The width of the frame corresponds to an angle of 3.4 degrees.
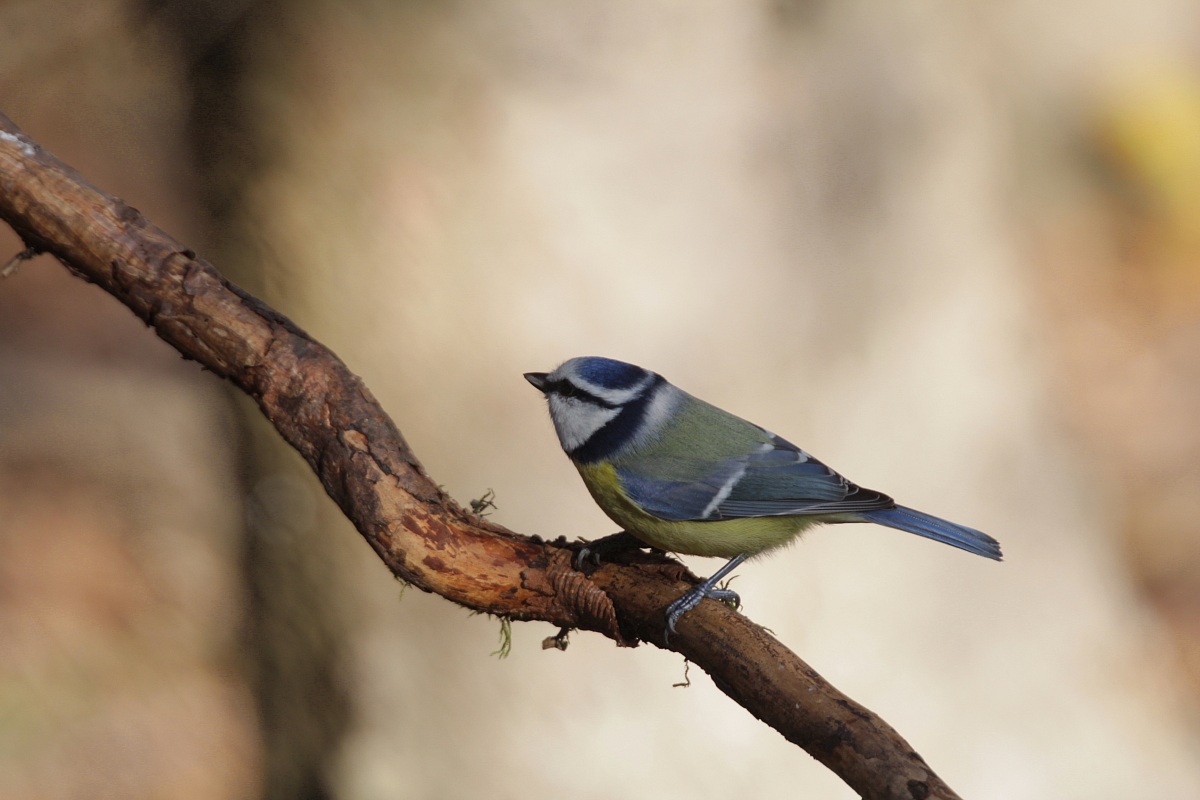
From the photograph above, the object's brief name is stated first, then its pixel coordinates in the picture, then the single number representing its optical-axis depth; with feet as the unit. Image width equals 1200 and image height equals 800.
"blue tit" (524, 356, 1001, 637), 15.12
